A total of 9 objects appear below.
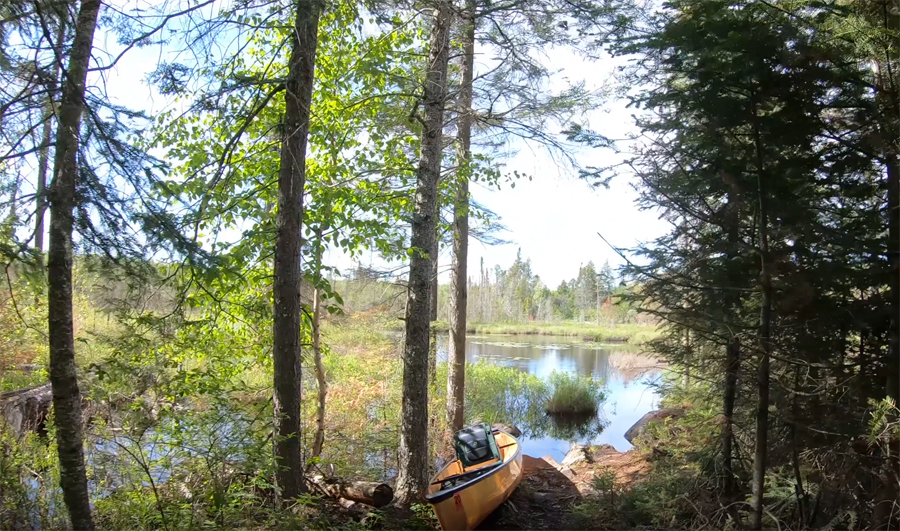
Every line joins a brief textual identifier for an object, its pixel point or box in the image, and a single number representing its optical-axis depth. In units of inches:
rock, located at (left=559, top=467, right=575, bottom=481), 324.8
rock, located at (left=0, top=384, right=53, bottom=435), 260.6
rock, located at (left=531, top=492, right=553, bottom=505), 284.5
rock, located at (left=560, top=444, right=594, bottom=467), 350.3
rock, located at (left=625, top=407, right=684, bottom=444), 364.7
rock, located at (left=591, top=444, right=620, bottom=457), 369.7
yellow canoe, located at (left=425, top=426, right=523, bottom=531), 215.5
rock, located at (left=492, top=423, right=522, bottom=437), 449.9
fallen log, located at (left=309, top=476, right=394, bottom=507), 229.3
